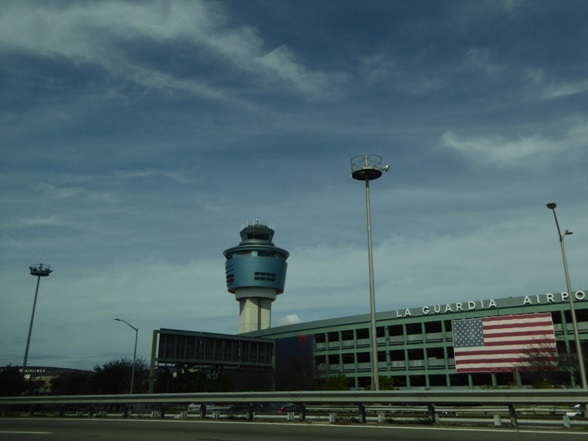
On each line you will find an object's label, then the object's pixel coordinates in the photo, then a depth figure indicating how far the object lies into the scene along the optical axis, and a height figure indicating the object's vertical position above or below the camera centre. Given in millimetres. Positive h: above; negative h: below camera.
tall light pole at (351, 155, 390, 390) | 28059 +11816
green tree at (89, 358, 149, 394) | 69750 +1261
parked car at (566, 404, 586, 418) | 31105 -1366
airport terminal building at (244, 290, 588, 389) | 64812 +6765
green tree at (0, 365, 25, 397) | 58781 +654
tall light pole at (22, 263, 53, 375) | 86000 +18282
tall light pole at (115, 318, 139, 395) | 53062 +5943
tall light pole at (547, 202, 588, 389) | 30748 +7762
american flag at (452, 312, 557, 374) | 57222 +5055
